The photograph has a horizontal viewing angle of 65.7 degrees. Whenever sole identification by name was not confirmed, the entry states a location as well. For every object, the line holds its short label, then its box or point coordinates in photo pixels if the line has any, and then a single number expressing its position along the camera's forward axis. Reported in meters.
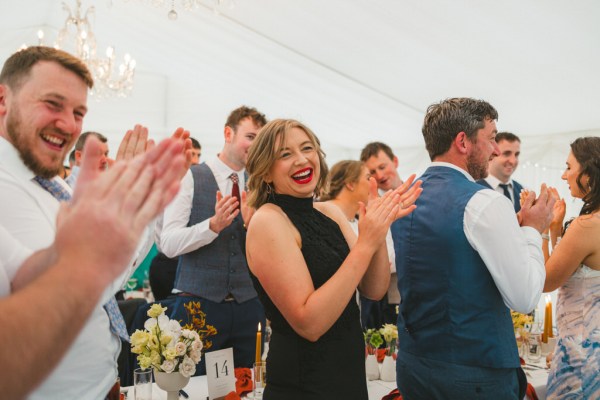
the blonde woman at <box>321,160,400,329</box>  3.28
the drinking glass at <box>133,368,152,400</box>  1.67
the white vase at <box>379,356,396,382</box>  2.26
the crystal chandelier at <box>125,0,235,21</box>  3.75
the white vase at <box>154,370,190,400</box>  1.69
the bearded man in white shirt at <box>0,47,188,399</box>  1.15
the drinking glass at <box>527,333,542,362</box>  2.64
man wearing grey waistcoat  2.48
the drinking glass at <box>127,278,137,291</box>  5.14
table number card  1.81
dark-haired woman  2.02
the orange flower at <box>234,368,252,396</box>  1.92
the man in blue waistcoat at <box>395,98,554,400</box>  1.58
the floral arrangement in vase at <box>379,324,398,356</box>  2.28
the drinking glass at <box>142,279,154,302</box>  4.82
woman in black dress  1.36
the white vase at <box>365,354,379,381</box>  2.26
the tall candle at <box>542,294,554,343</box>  2.69
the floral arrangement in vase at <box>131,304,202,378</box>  1.68
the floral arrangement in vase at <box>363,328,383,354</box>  2.30
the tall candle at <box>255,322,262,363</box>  2.10
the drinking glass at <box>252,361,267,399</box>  1.89
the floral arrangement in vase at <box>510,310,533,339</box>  2.59
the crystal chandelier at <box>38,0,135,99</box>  5.16
